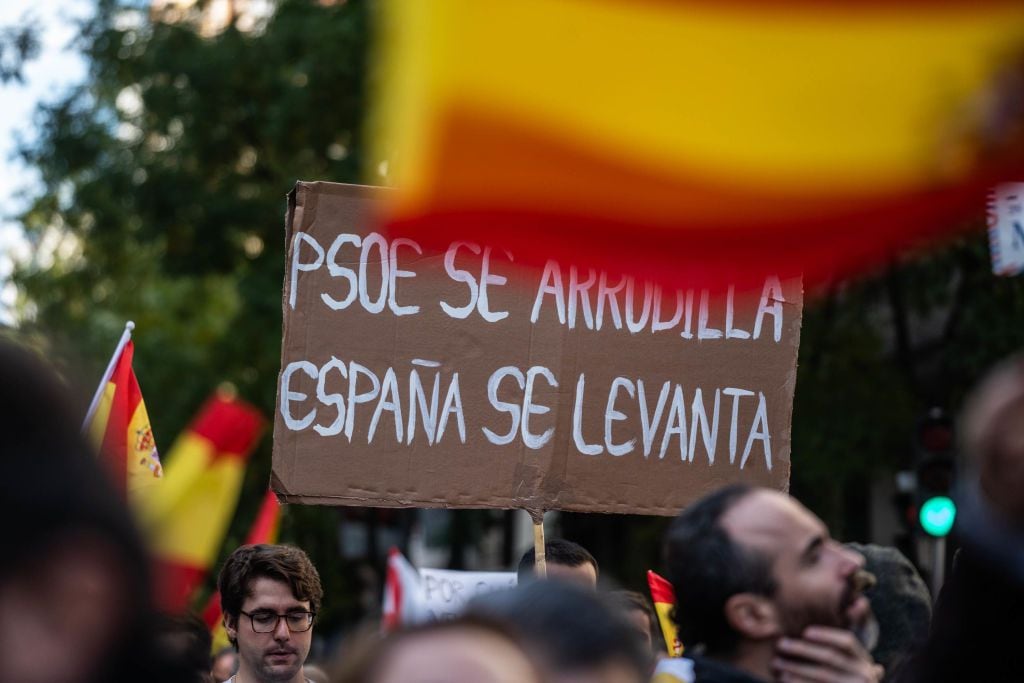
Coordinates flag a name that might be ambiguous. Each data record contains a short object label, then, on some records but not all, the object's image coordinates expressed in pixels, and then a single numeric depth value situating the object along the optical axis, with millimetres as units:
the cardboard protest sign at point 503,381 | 9992
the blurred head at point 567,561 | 10078
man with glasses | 9617
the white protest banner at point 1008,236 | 12070
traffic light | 21891
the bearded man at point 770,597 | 5301
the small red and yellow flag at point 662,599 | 11564
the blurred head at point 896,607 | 7434
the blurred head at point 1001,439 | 4520
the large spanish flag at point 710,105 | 3187
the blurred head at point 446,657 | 4070
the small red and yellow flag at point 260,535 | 15367
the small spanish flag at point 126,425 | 10383
